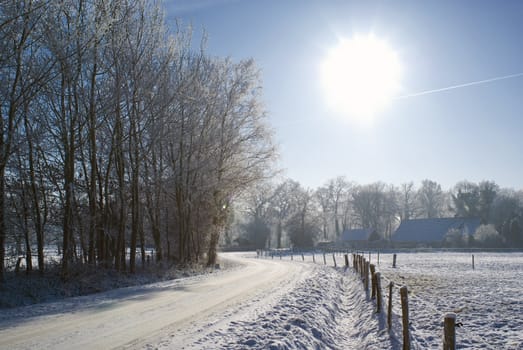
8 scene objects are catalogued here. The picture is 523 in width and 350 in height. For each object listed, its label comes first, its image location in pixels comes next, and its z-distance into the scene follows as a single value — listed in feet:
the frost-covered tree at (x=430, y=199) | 348.38
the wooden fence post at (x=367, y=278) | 54.01
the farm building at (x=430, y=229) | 238.25
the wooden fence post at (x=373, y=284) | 42.64
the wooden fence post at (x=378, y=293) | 38.88
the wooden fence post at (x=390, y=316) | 32.45
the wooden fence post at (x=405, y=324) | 26.23
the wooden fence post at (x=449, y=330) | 19.16
